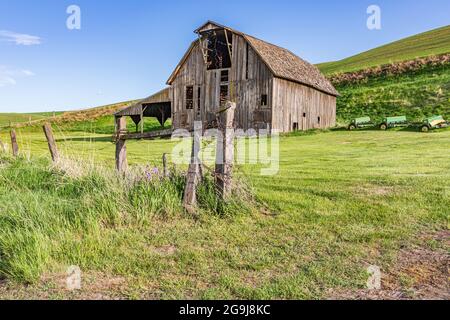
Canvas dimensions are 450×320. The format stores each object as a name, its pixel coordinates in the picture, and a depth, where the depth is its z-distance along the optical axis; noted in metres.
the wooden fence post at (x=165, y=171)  6.87
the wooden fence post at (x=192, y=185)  6.38
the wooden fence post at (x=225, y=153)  6.45
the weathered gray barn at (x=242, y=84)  27.78
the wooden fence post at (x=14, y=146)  12.91
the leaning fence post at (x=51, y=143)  9.95
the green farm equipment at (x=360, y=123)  27.28
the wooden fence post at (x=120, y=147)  7.56
